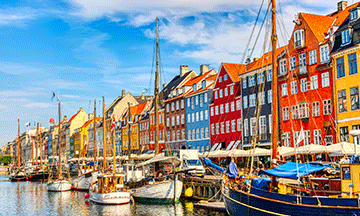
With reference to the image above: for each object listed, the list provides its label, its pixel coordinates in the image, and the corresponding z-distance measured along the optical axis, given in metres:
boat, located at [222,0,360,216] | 19.17
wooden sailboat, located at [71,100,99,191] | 60.12
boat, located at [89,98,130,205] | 40.69
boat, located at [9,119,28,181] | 95.31
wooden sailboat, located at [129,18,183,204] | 38.56
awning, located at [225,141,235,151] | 63.91
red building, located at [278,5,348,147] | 46.72
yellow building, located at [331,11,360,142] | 42.25
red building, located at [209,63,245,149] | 64.69
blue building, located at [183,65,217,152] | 73.56
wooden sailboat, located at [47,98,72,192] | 61.41
